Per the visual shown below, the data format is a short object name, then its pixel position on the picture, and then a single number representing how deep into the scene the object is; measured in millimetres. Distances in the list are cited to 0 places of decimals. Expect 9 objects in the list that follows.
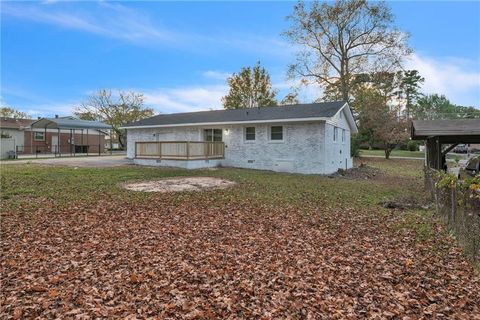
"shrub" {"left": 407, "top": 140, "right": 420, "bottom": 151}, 40772
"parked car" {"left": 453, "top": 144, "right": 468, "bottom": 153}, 43244
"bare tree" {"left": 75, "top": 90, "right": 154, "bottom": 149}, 39000
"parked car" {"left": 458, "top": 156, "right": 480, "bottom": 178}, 8484
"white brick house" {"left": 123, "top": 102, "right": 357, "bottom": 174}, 15492
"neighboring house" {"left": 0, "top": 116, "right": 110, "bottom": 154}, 28344
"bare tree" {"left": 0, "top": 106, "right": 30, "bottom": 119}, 45941
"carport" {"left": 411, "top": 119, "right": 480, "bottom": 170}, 7925
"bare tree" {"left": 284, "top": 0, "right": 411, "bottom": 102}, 25906
